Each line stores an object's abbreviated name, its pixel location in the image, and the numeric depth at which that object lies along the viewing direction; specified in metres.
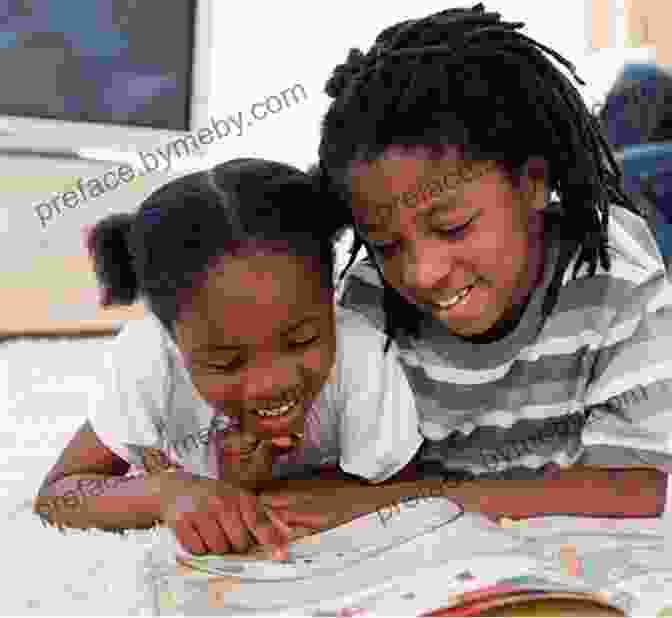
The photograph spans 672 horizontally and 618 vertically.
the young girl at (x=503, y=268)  1.48
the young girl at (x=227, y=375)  1.46
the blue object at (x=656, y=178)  2.08
